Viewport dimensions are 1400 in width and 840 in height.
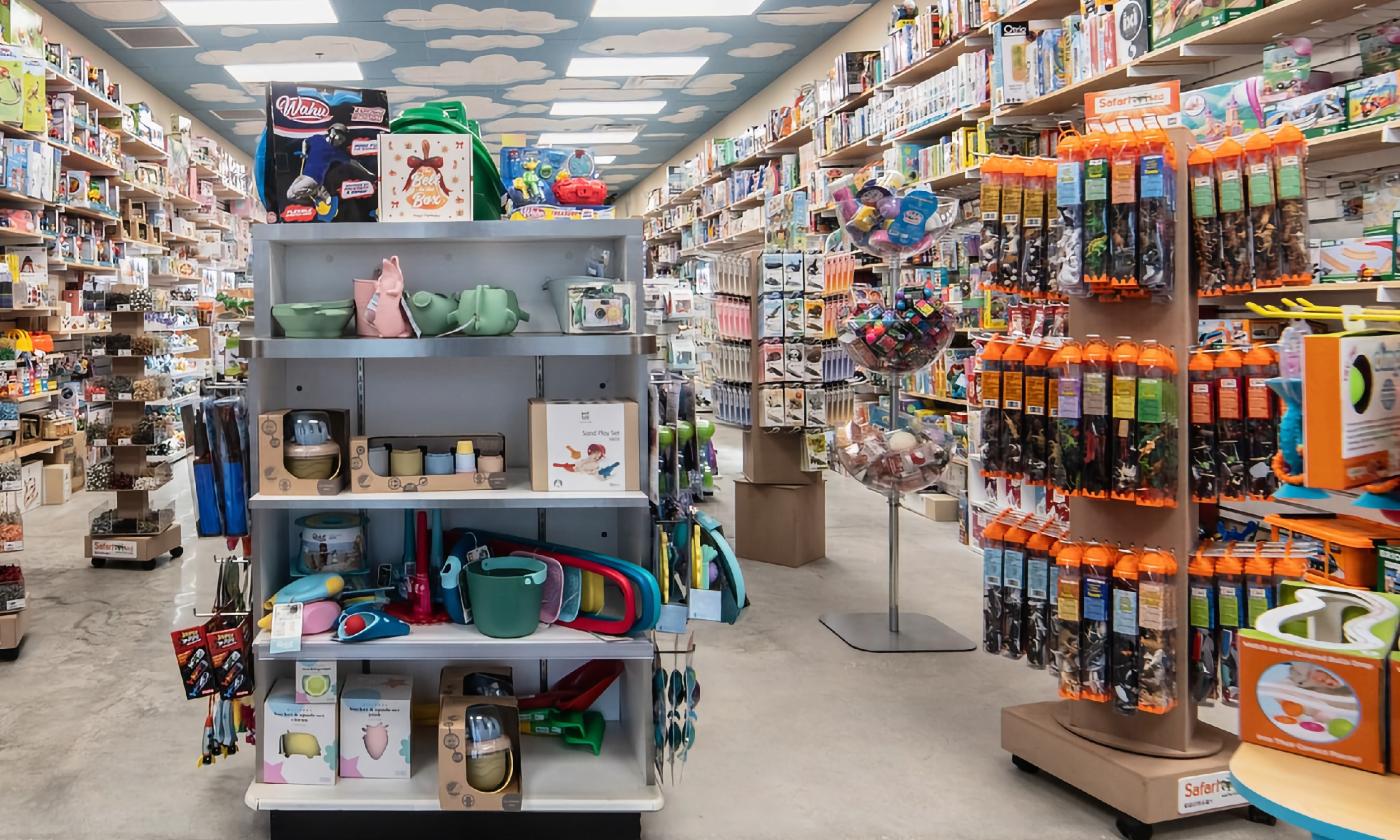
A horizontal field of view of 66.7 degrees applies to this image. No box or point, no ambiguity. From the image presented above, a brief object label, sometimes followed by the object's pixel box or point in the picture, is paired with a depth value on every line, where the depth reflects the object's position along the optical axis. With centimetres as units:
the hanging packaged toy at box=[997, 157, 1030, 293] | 282
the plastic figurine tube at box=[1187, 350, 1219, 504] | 256
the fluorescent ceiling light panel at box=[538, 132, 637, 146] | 1434
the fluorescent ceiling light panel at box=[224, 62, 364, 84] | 997
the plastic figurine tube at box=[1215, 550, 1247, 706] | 255
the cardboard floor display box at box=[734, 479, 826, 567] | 553
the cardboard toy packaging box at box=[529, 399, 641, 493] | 242
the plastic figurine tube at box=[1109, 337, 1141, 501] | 259
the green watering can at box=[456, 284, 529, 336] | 238
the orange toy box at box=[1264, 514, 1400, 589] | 303
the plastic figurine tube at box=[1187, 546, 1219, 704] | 260
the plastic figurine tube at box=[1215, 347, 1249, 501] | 252
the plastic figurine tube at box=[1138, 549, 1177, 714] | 258
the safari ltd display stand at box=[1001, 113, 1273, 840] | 258
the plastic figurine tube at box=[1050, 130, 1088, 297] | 265
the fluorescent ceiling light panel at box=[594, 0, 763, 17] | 823
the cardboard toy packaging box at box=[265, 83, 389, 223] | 241
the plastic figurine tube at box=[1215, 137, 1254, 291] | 252
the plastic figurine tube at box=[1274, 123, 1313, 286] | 247
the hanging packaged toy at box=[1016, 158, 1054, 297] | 279
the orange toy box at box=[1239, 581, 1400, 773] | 133
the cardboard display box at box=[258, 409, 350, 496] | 241
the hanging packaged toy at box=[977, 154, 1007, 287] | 285
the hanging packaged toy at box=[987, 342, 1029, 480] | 279
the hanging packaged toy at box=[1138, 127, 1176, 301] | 255
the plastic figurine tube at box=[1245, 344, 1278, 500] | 249
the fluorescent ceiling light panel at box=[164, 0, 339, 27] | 795
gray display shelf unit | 237
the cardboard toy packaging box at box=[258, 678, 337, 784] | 249
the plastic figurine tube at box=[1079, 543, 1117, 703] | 264
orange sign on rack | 268
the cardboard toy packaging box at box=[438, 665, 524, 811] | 238
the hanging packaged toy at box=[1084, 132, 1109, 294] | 262
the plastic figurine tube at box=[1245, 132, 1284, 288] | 248
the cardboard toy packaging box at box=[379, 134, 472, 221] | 238
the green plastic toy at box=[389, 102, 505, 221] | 243
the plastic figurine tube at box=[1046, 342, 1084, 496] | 266
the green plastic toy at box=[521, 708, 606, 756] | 264
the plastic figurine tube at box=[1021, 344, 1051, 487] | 274
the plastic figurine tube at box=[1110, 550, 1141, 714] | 261
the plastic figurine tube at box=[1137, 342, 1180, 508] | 256
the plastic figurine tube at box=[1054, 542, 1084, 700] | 266
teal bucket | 237
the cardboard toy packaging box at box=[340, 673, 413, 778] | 251
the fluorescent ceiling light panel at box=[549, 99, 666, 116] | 1237
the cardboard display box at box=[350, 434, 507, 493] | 243
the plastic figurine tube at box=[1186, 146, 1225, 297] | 257
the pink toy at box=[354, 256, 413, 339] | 240
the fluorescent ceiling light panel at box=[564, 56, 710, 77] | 1018
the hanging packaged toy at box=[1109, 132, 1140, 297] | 258
